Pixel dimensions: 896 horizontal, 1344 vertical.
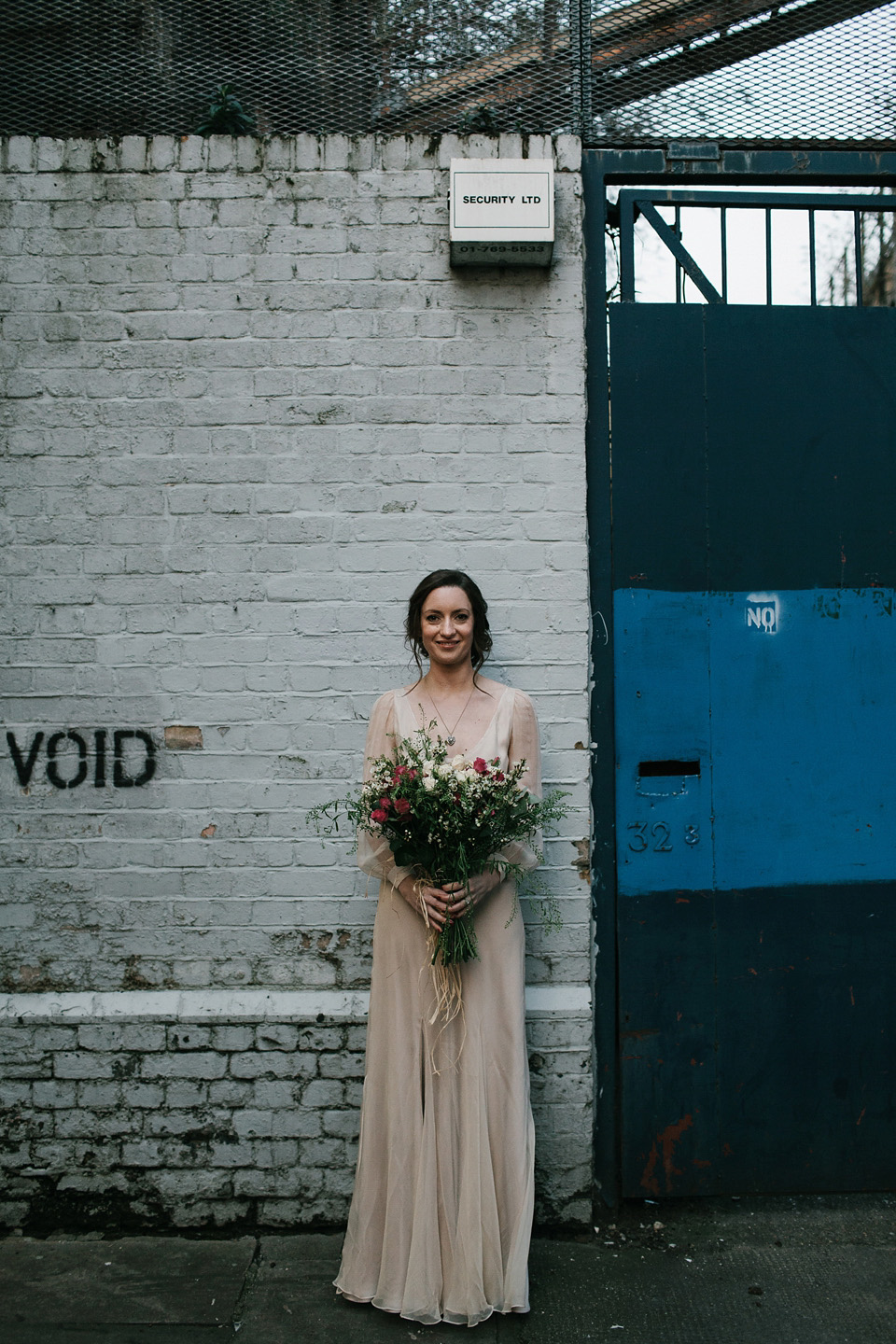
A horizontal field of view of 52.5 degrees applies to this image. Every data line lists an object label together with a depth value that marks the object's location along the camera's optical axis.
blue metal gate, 3.22
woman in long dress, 2.61
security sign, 3.11
